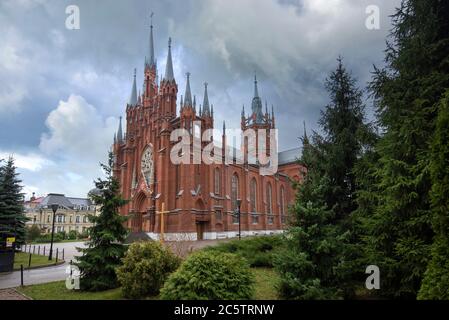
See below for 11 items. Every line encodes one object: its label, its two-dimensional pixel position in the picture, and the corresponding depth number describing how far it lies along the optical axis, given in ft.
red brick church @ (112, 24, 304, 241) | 115.44
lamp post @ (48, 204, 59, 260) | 70.87
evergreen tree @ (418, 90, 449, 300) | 18.10
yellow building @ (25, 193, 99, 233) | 245.24
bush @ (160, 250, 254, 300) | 21.07
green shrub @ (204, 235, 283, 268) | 41.22
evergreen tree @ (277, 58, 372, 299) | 24.22
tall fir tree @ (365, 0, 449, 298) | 23.20
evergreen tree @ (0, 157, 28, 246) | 72.64
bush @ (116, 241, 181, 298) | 29.01
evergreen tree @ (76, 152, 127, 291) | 34.65
